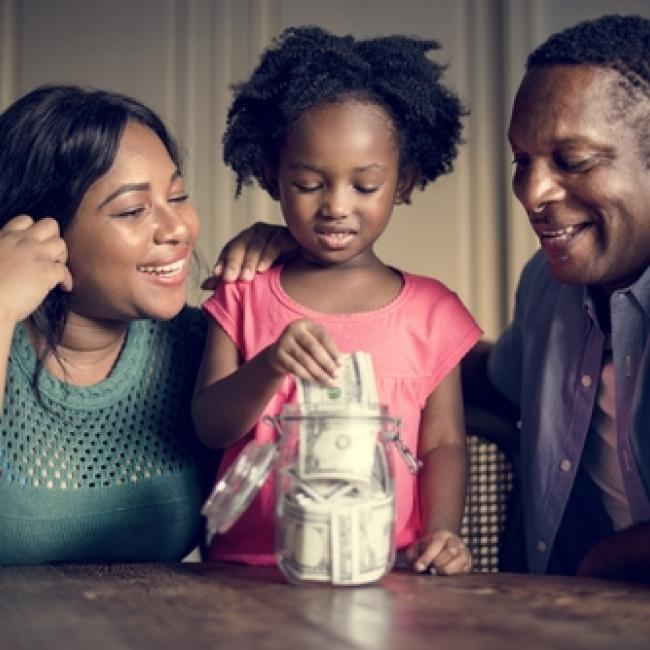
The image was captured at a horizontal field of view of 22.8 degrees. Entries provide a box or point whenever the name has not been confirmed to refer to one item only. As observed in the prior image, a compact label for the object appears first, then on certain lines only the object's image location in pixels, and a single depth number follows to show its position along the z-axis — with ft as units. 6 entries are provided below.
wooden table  3.65
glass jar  4.16
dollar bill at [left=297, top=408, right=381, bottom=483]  4.17
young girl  5.28
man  5.24
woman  5.37
